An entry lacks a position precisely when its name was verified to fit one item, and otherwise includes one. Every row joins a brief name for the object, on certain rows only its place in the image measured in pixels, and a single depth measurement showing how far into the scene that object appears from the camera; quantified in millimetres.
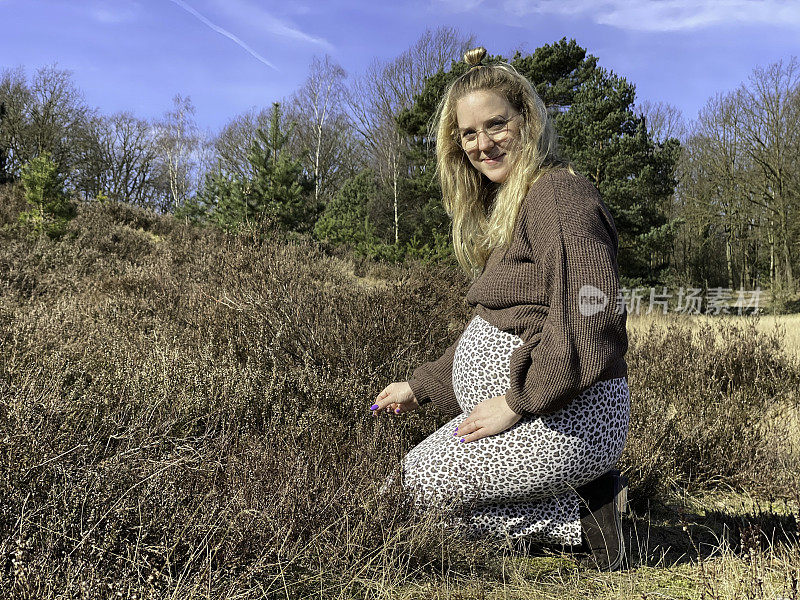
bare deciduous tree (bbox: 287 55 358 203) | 27906
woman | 1664
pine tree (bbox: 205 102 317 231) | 11523
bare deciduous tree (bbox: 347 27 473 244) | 25969
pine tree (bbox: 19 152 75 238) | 9711
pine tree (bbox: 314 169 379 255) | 14258
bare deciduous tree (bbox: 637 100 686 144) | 28594
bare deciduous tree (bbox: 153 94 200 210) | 40125
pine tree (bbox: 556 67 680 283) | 17172
